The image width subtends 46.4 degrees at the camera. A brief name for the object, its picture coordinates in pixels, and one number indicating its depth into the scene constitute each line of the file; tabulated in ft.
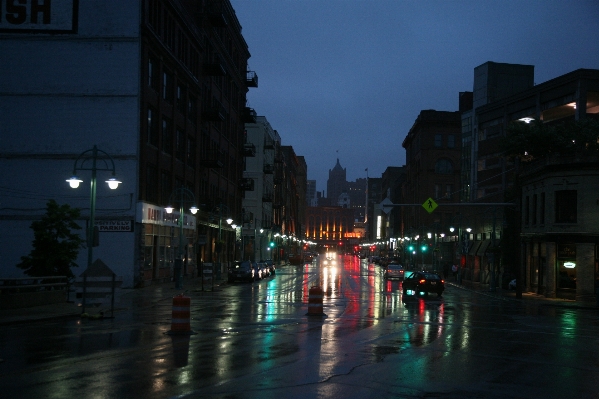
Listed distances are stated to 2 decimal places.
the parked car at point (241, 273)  183.11
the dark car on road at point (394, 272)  213.46
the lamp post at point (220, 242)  180.86
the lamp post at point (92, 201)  88.22
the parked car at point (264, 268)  211.94
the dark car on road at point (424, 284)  138.00
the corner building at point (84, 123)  138.51
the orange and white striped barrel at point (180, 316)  62.69
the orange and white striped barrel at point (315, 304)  83.66
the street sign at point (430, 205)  135.81
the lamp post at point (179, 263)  141.38
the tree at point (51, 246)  96.37
